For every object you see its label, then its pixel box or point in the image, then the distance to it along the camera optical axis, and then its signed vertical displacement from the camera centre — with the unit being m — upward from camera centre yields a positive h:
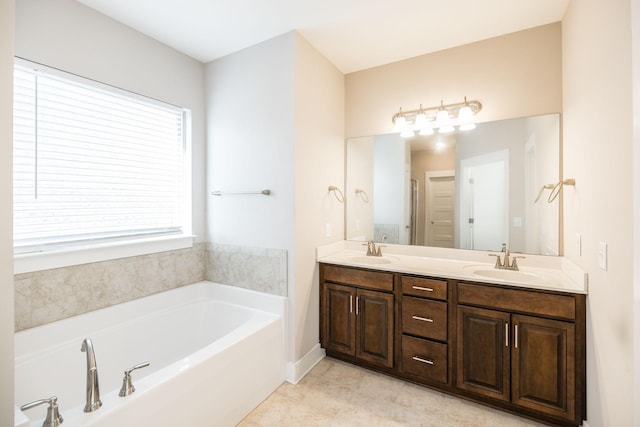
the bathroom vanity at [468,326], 1.66 -0.76
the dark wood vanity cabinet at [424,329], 1.99 -0.82
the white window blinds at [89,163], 1.71 +0.35
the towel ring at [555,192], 2.01 +0.14
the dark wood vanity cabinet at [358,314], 2.20 -0.81
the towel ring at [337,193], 2.73 +0.19
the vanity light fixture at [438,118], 2.35 +0.80
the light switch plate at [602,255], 1.34 -0.20
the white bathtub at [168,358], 1.38 -0.88
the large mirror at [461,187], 2.14 +0.21
